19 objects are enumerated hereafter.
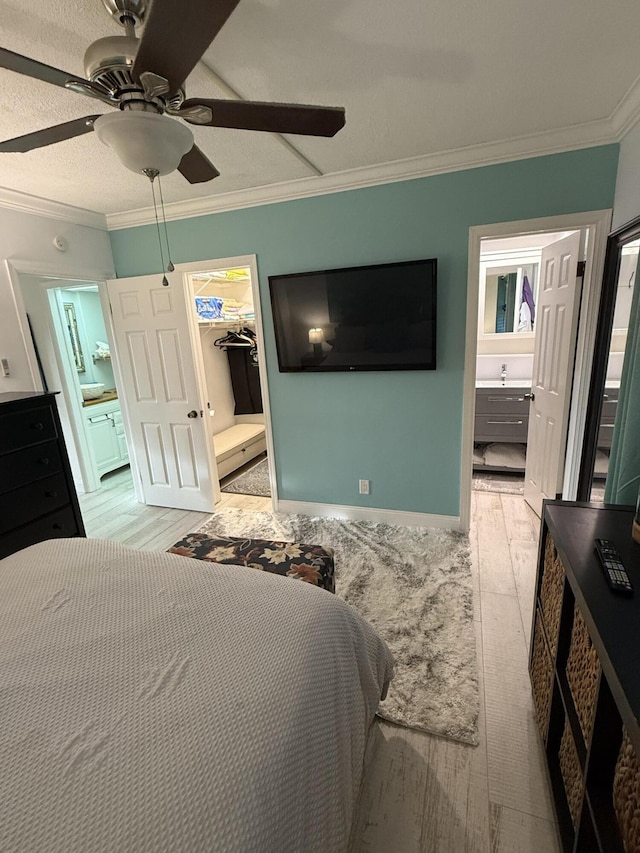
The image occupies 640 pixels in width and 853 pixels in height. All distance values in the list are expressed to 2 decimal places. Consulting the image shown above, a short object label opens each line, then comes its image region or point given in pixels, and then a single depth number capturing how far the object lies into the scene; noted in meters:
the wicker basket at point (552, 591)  1.30
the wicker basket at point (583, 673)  0.99
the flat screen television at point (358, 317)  2.56
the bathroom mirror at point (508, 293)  4.05
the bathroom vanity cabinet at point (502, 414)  3.78
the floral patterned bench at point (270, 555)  1.83
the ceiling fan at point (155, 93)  0.86
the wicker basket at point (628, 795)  0.80
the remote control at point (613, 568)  1.04
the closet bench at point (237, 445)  4.14
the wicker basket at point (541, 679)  1.38
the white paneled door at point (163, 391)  3.20
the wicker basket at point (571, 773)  1.07
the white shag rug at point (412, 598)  1.63
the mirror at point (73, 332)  4.51
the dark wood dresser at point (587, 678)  0.84
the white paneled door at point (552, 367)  2.52
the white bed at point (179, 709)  0.66
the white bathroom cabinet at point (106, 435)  4.23
